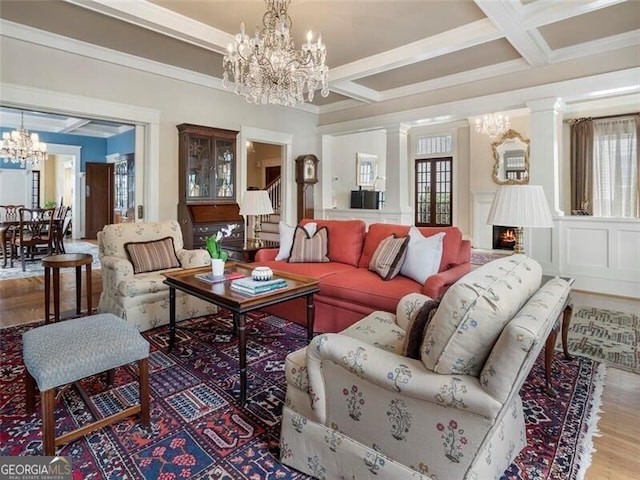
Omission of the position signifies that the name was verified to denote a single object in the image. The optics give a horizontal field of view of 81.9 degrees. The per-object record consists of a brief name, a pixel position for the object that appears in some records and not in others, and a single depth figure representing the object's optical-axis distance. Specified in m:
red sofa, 2.86
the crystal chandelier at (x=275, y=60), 2.99
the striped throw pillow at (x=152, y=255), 3.61
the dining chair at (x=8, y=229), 6.20
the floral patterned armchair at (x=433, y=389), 1.17
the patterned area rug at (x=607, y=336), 2.75
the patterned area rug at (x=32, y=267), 5.58
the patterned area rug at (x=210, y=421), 1.63
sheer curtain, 6.45
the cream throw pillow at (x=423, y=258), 3.04
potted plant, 2.82
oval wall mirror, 7.93
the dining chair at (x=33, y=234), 6.04
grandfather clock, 6.74
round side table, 3.27
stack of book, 2.42
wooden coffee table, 2.12
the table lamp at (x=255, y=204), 4.22
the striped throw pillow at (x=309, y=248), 3.88
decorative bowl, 2.63
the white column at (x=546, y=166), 4.58
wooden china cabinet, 4.99
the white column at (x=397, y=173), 6.14
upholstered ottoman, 1.60
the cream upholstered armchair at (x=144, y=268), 3.28
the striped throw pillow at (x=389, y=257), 3.16
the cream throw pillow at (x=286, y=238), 4.00
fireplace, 8.21
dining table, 6.21
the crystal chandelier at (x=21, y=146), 7.77
